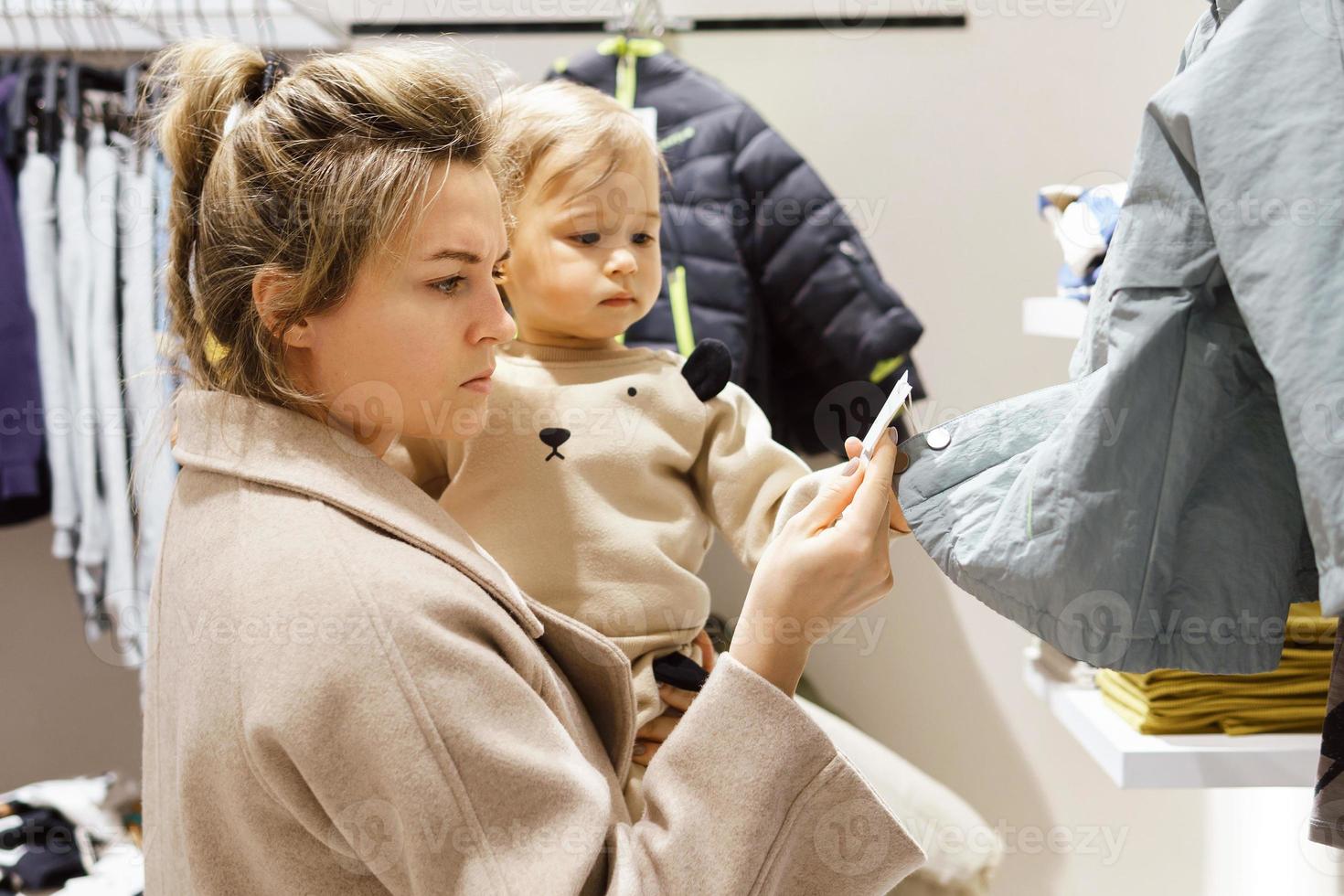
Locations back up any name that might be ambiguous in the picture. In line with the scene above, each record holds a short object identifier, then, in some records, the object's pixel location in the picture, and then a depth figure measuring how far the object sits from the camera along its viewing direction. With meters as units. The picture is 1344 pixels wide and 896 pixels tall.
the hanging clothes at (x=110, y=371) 1.77
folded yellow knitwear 1.15
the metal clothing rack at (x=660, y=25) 1.89
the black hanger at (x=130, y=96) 1.74
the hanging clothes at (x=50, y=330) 1.76
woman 0.70
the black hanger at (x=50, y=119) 1.78
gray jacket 0.63
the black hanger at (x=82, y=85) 1.79
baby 1.06
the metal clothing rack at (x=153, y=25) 1.75
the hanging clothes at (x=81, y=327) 1.77
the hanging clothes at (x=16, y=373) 1.74
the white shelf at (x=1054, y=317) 1.29
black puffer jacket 1.72
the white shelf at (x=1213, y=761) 1.10
